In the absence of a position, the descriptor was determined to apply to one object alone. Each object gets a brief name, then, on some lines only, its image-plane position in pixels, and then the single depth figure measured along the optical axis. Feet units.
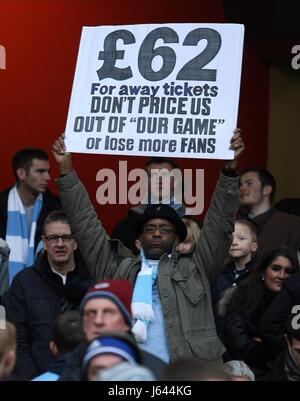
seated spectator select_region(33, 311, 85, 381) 40.52
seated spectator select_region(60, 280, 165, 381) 37.52
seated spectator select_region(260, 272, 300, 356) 49.24
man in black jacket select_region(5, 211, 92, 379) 49.32
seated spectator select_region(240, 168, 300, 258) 60.90
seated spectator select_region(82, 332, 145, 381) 31.99
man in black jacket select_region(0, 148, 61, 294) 61.05
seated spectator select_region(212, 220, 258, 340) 54.39
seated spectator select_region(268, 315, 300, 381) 45.70
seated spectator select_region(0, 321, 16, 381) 35.70
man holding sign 45.03
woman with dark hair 49.42
